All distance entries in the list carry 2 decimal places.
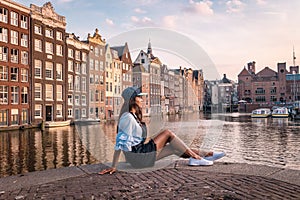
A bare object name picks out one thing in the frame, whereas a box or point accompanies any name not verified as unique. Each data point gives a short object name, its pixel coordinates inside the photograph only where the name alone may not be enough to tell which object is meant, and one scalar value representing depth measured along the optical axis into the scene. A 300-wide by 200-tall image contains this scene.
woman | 5.82
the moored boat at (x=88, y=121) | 45.22
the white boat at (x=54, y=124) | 39.50
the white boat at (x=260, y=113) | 66.31
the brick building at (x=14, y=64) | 36.41
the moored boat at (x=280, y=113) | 66.12
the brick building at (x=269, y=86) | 112.31
